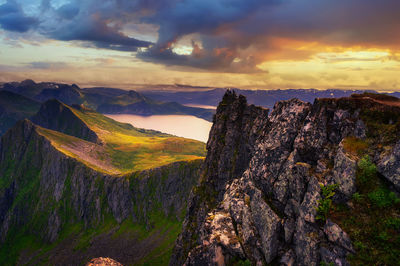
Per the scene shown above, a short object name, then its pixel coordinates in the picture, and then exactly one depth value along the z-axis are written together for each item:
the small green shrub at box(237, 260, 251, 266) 33.22
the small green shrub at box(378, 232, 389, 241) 24.59
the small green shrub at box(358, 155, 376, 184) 27.36
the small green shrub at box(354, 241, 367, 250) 25.15
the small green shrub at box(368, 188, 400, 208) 25.75
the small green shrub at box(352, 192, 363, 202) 27.16
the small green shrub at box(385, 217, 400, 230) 24.60
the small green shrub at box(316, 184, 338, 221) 28.59
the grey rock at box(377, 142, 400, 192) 25.89
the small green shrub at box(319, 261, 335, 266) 26.64
